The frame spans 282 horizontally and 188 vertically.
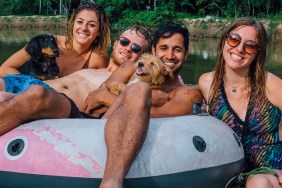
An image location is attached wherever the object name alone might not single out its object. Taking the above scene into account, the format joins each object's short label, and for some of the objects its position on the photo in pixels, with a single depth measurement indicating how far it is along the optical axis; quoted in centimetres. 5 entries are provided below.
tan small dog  416
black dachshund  540
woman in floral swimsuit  380
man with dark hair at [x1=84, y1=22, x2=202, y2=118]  418
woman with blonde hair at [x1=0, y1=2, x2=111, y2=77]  541
